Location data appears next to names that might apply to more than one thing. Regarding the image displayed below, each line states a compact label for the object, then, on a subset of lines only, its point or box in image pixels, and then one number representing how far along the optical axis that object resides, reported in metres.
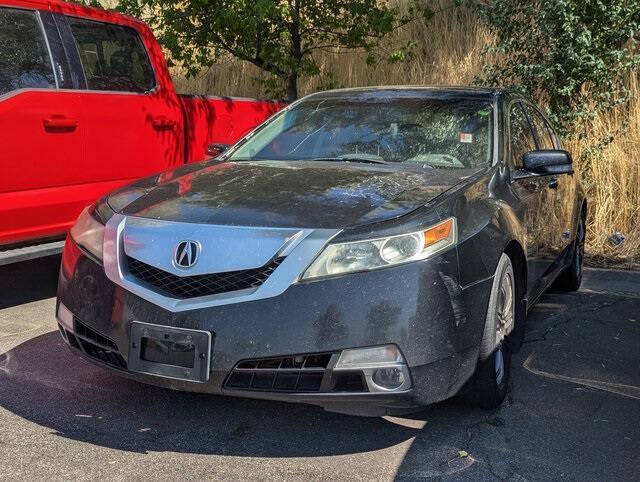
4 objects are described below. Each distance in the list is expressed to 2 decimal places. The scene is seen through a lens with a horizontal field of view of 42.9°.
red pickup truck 5.04
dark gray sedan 3.13
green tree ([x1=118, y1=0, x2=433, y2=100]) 9.85
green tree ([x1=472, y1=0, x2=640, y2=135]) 8.08
